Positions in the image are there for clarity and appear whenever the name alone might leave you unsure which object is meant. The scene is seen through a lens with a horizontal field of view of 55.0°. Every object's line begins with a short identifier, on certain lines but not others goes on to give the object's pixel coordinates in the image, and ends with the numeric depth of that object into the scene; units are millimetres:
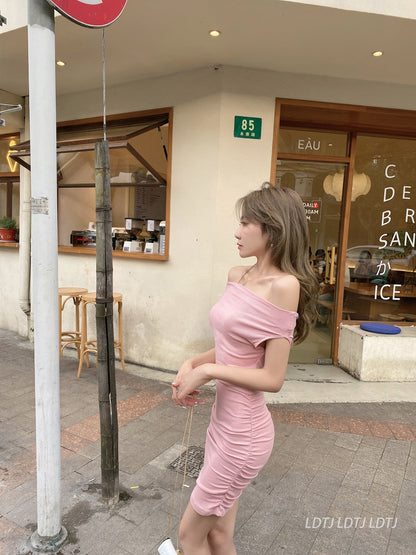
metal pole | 1992
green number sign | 4773
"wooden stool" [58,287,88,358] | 5273
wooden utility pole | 2559
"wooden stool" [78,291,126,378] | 5004
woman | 1582
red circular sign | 1955
